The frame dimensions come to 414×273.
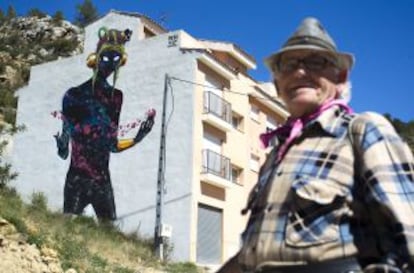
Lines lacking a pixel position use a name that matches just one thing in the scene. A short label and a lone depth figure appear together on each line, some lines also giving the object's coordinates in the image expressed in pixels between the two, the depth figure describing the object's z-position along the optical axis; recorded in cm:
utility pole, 2208
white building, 2342
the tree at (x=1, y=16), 6162
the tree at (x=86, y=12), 6847
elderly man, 224
